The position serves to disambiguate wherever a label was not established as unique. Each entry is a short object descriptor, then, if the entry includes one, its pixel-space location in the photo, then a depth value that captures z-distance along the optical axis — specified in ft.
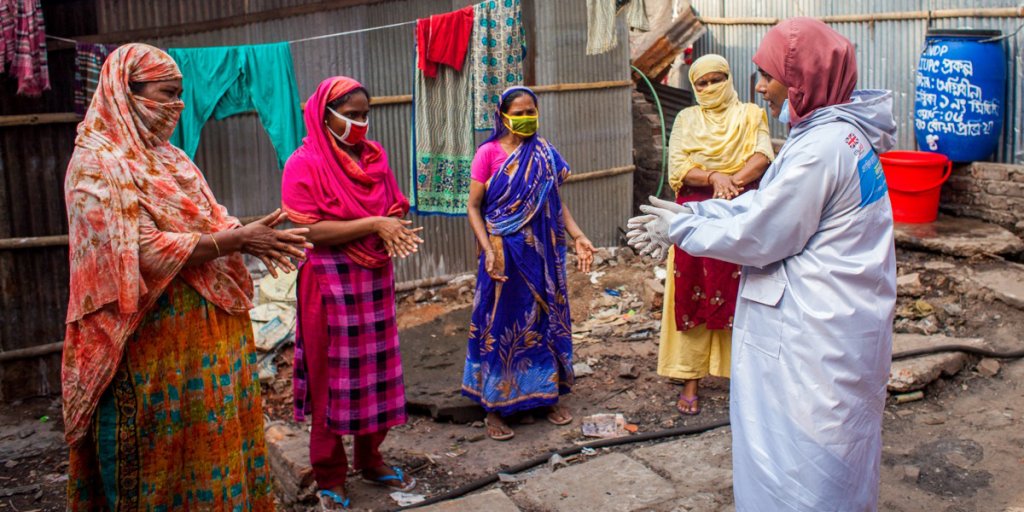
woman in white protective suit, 8.72
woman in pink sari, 13.08
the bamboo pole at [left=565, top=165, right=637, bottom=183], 30.09
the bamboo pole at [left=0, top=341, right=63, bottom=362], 19.79
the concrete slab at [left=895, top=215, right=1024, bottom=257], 23.41
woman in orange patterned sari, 9.73
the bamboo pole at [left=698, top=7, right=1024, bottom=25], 25.75
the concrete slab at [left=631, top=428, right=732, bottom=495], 13.48
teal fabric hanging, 20.52
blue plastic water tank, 25.38
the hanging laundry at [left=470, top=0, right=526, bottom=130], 23.13
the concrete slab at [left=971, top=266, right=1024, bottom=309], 20.76
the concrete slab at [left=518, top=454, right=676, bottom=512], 13.12
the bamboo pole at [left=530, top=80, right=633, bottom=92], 28.58
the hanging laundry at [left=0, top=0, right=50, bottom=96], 18.10
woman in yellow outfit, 16.84
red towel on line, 22.82
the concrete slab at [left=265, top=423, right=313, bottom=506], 14.60
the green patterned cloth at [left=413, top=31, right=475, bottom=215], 23.62
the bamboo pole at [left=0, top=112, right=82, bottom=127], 19.16
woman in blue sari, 16.21
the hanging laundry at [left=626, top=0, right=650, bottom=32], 25.41
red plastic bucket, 25.67
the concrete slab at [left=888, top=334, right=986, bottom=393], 17.06
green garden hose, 33.45
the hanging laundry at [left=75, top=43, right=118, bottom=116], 18.90
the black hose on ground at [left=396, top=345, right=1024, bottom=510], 14.06
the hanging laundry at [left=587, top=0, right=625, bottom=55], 24.77
